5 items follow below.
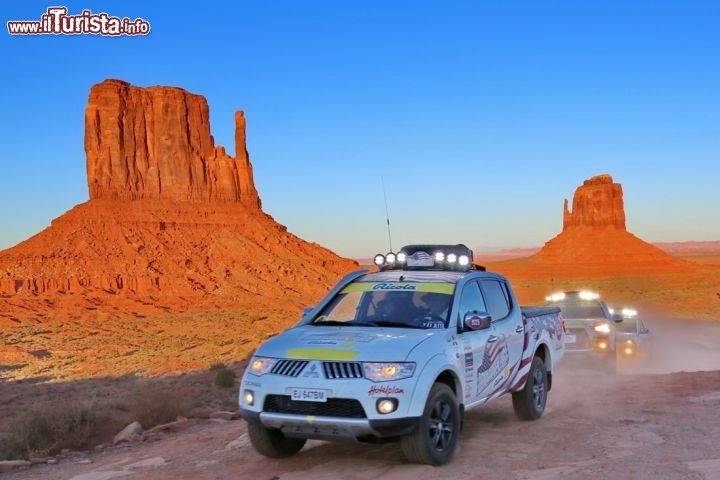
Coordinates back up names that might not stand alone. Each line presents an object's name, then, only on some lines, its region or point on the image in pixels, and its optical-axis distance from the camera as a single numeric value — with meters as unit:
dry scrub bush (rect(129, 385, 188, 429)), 11.46
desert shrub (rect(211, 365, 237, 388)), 18.03
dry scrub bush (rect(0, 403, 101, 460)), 9.28
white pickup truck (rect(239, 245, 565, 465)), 5.86
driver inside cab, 6.84
